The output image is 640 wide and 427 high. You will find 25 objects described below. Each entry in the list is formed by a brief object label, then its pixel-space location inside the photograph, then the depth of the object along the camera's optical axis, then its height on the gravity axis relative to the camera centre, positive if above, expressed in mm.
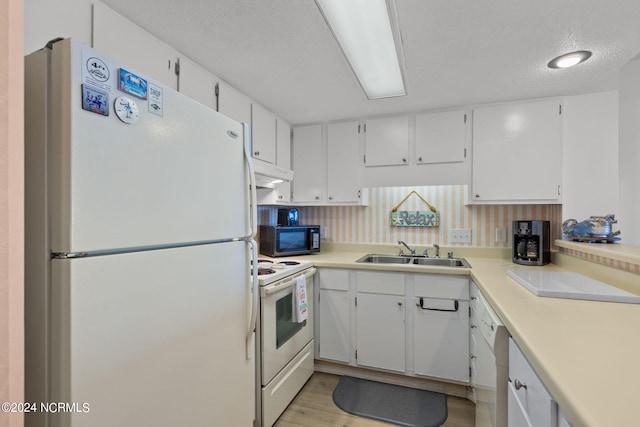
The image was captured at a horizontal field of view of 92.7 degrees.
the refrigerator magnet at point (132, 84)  848 +369
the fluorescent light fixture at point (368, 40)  1295 +883
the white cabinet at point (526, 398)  744 -519
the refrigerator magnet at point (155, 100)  929 +350
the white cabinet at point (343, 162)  2719 +459
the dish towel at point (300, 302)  2023 -595
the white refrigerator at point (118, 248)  734 -99
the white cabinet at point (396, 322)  2076 -787
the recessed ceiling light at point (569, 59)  1612 +849
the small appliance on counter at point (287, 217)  2943 -37
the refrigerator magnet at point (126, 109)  830 +288
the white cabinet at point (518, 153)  2193 +454
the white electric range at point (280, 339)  1712 -808
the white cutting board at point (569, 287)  1268 -342
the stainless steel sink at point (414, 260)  2512 -403
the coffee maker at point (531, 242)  2150 -208
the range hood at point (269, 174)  2119 +290
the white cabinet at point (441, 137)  2410 +620
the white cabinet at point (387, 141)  2568 +619
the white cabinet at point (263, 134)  2270 +626
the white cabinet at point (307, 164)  2826 +459
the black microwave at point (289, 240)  2578 -235
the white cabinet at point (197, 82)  1604 +729
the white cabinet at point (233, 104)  1905 +730
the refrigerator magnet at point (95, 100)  755 +287
